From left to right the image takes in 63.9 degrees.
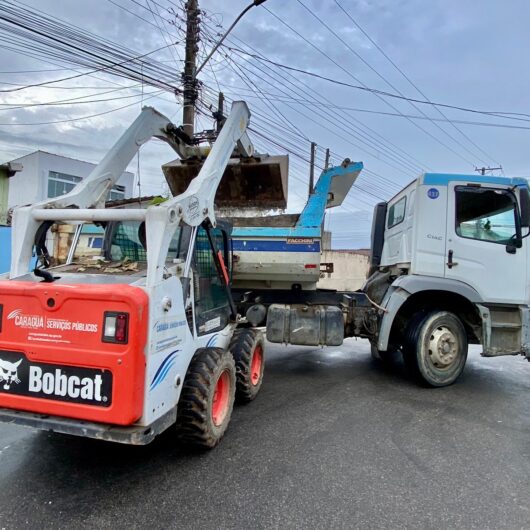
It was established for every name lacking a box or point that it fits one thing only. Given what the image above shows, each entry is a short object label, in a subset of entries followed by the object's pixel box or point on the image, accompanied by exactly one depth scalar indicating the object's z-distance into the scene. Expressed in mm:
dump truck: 5605
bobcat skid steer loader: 2762
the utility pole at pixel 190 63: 11453
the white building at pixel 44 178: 23922
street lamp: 8766
